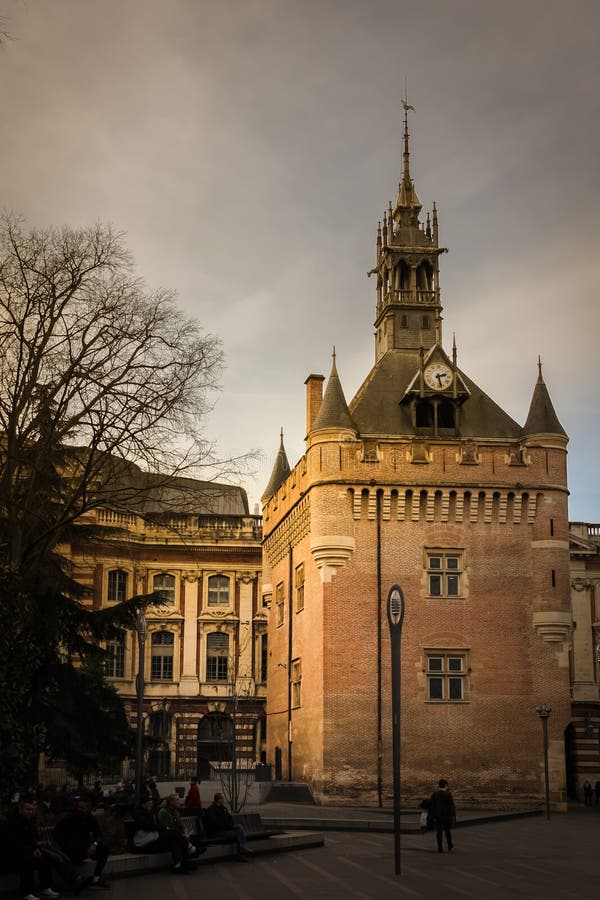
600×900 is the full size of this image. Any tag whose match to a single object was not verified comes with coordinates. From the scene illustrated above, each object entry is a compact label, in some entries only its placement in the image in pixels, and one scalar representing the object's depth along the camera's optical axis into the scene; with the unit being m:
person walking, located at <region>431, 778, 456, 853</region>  24.64
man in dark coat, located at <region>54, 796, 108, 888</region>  18.55
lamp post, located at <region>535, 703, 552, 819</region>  39.20
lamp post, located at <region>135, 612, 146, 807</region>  28.73
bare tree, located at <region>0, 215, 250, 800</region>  24.69
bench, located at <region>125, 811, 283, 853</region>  22.00
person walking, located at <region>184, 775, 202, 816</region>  26.25
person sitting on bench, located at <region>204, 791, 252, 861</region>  23.28
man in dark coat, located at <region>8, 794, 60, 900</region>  17.02
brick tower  40.44
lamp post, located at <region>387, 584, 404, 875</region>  19.59
